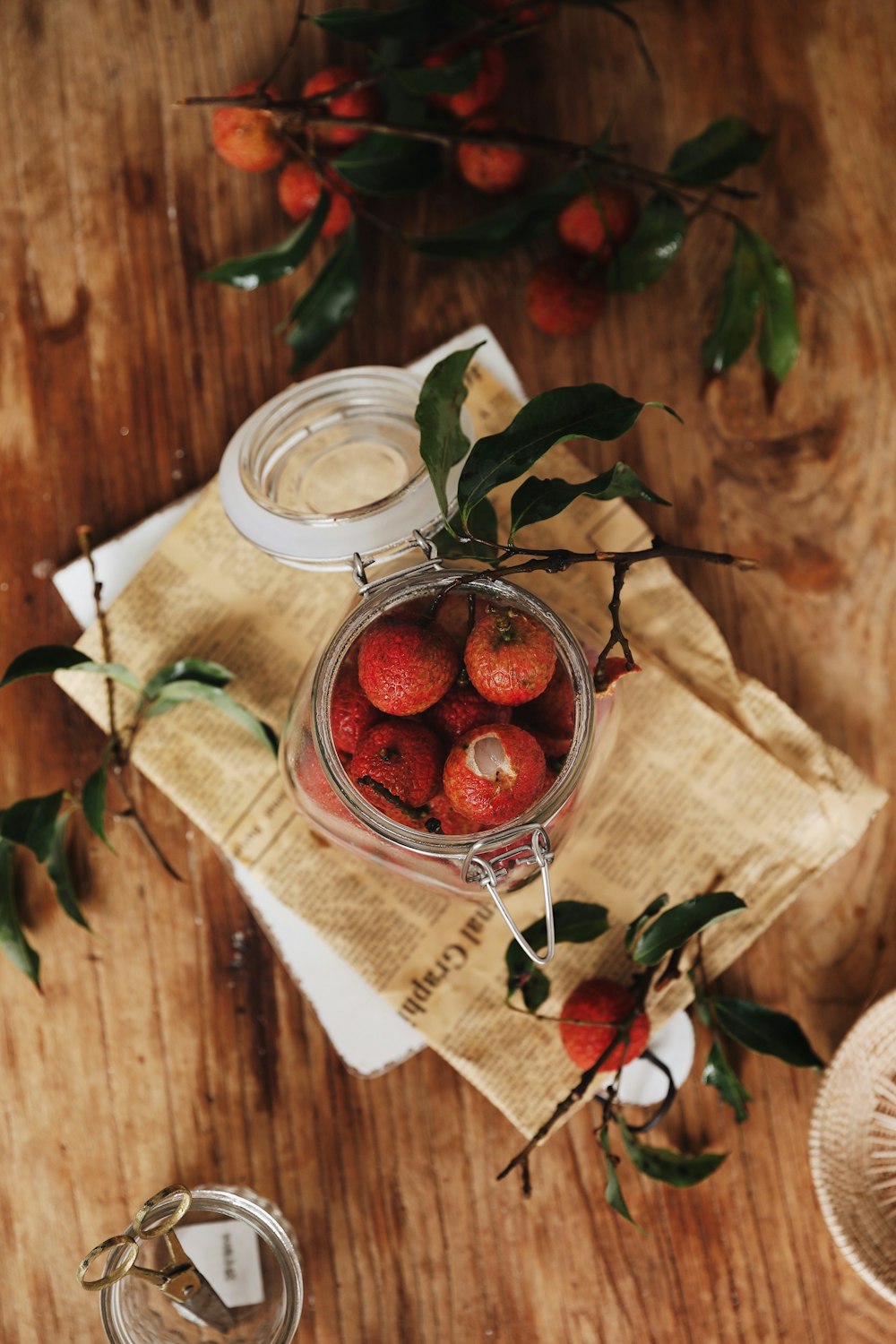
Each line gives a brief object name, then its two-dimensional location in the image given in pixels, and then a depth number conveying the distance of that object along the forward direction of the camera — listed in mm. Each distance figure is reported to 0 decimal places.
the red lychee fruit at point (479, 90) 732
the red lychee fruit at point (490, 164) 738
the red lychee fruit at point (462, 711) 545
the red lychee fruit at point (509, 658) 523
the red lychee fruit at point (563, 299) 733
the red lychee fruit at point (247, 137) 732
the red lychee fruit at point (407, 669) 530
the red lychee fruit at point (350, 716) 566
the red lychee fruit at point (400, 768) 534
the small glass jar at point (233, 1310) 688
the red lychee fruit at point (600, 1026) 681
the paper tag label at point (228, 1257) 708
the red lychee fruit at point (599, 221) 739
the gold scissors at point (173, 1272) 639
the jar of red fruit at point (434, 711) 528
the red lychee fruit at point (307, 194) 744
